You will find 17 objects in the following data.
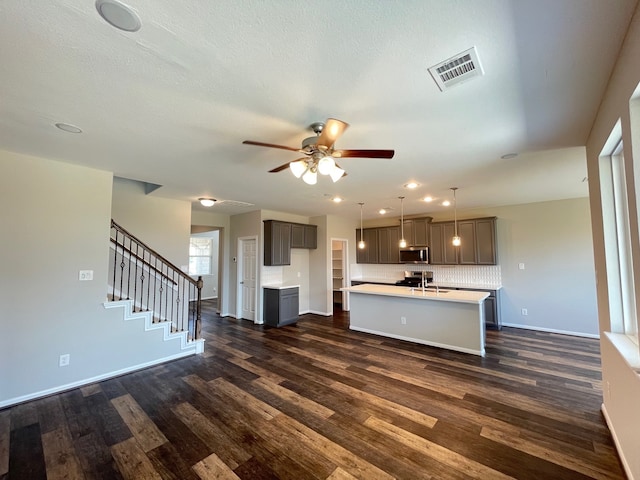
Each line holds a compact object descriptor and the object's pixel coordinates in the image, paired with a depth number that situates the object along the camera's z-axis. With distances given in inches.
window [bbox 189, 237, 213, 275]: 395.9
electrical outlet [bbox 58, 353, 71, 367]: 126.6
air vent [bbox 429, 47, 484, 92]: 60.8
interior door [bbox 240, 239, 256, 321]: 258.2
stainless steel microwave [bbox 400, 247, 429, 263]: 267.9
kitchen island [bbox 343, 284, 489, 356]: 170.2
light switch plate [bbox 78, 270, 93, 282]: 133.0
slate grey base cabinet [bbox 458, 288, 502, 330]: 221.8
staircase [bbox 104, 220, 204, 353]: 155.1
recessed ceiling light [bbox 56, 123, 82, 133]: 93.0
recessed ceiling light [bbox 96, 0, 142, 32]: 48.6
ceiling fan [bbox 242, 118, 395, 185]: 80.7
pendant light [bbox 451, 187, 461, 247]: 228.4
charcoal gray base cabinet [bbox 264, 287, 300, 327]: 237.9
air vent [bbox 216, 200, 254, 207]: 214.8
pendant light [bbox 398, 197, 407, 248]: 215.0
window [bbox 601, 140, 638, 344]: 84.9
